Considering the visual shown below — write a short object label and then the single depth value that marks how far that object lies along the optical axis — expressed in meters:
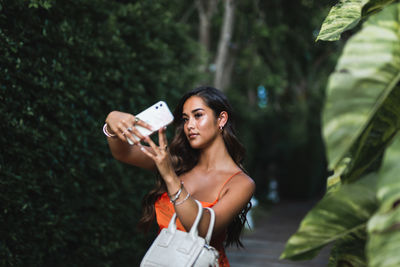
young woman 1.97
